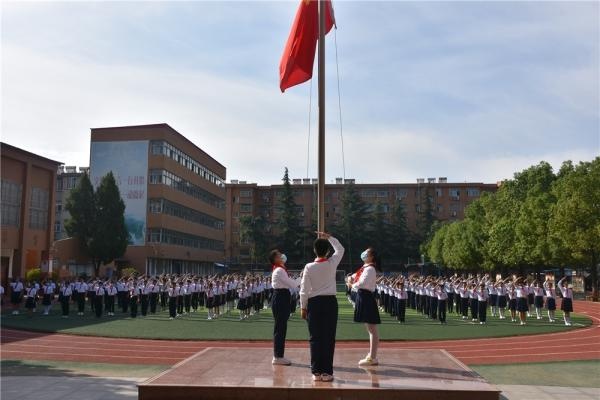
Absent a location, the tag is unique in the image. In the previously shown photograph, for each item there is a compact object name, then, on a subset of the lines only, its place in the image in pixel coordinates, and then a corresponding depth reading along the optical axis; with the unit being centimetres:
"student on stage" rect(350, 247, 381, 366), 803
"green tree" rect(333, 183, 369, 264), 7316
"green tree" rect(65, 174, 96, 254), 4150
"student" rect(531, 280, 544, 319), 2267
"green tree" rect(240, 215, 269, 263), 7288
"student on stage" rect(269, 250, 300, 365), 838
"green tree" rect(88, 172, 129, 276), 4138
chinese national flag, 952
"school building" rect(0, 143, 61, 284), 3231
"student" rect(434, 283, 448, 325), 2067
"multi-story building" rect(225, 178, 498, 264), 7975
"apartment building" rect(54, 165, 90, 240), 6343
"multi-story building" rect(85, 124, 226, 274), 4759
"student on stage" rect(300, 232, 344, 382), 708
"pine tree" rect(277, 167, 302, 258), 7169
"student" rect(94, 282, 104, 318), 2340
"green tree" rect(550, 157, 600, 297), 3128
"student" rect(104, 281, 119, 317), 2428
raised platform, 645
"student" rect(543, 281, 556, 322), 2159
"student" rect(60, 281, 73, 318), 2314
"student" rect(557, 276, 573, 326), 2016
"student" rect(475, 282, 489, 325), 2055
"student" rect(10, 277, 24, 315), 2566
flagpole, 846
